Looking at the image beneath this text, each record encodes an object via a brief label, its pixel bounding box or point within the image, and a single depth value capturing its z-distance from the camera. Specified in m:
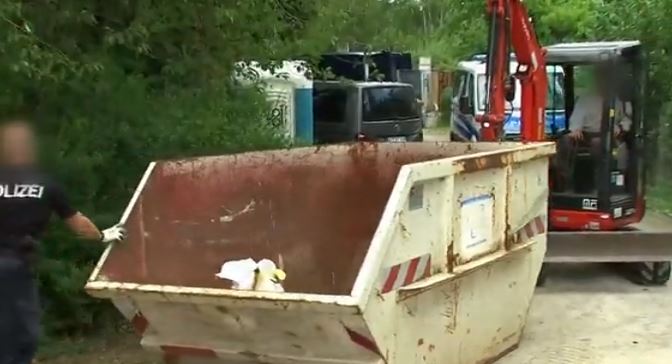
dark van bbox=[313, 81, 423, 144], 20.95
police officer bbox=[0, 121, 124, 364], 5.53
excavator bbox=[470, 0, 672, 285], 10.02
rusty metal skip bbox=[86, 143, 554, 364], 5.75
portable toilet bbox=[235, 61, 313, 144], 9.75
